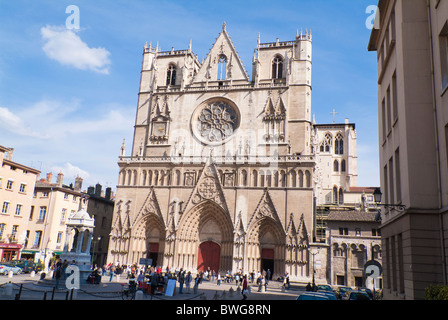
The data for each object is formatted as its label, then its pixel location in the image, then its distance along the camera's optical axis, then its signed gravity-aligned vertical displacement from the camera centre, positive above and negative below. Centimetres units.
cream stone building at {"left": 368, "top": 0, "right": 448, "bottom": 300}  1184 +392
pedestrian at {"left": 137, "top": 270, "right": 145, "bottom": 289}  2059 -218
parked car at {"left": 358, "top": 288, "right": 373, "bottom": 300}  2390 -245
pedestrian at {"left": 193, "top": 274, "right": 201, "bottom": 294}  2358 -267
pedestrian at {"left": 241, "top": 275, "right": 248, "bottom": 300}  2297 -252
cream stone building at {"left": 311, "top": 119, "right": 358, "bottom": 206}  6919 +1817
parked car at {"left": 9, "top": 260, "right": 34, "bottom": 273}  3259 -271
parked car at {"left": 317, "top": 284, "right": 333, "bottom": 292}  2481 -233
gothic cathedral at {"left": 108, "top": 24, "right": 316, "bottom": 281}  3725 +846
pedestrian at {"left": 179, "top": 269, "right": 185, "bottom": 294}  2297 -258
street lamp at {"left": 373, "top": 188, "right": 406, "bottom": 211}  1380 +228
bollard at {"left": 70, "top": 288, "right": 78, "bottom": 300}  1602 -243
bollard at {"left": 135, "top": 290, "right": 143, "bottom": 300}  1546 -223
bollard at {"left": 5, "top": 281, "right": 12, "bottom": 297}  1522 -230
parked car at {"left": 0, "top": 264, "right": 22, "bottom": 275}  2775 -278
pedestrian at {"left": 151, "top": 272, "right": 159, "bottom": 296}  2008 -220
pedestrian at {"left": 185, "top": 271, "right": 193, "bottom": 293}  2488 -251
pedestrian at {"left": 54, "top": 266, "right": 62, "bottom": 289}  2029 -203
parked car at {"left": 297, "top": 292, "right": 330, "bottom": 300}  1425 -172
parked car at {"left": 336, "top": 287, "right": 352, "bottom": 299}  2633 -262
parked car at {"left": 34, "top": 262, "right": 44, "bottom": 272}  3295 -281
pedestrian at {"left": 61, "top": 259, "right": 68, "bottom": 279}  2206 -192
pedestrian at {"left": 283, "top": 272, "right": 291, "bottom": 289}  3031 -271
